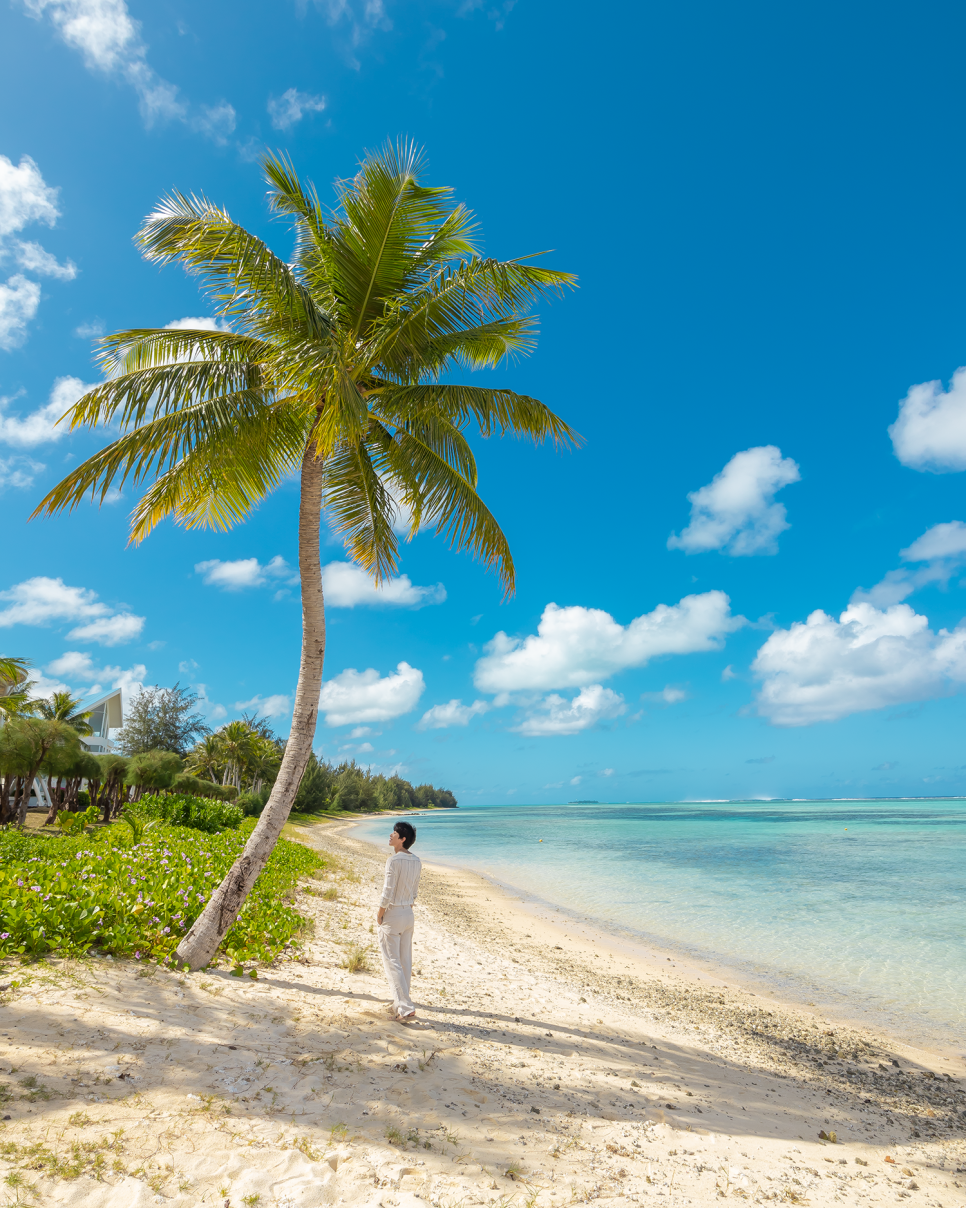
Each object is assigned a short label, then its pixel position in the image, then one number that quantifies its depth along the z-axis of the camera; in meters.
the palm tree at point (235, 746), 45.72
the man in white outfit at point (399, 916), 5.70
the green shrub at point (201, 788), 31.80
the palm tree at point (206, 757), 45.31
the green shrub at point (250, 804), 38.03
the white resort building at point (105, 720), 45.47
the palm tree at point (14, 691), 16.44
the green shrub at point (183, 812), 18.06
